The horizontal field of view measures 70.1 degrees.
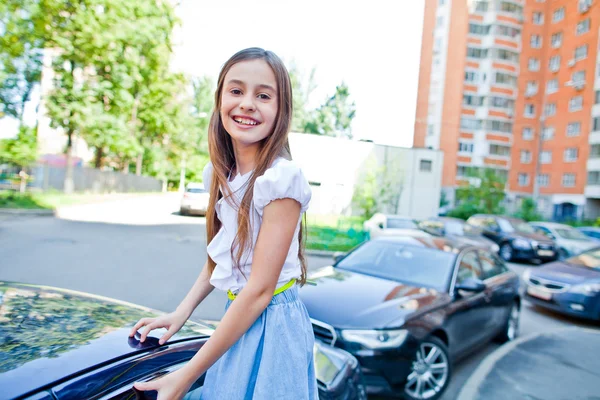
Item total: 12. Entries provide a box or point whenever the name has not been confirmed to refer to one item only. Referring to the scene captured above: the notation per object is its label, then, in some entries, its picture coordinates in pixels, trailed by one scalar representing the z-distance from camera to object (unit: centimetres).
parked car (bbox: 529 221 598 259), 1606
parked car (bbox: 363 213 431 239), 1313
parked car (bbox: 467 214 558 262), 1543
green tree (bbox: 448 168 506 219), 3344
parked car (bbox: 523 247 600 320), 738
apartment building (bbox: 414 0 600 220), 5044
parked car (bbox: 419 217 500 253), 1480
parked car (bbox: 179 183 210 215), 2178
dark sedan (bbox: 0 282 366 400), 117
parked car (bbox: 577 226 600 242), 1805
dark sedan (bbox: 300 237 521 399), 387
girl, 119
